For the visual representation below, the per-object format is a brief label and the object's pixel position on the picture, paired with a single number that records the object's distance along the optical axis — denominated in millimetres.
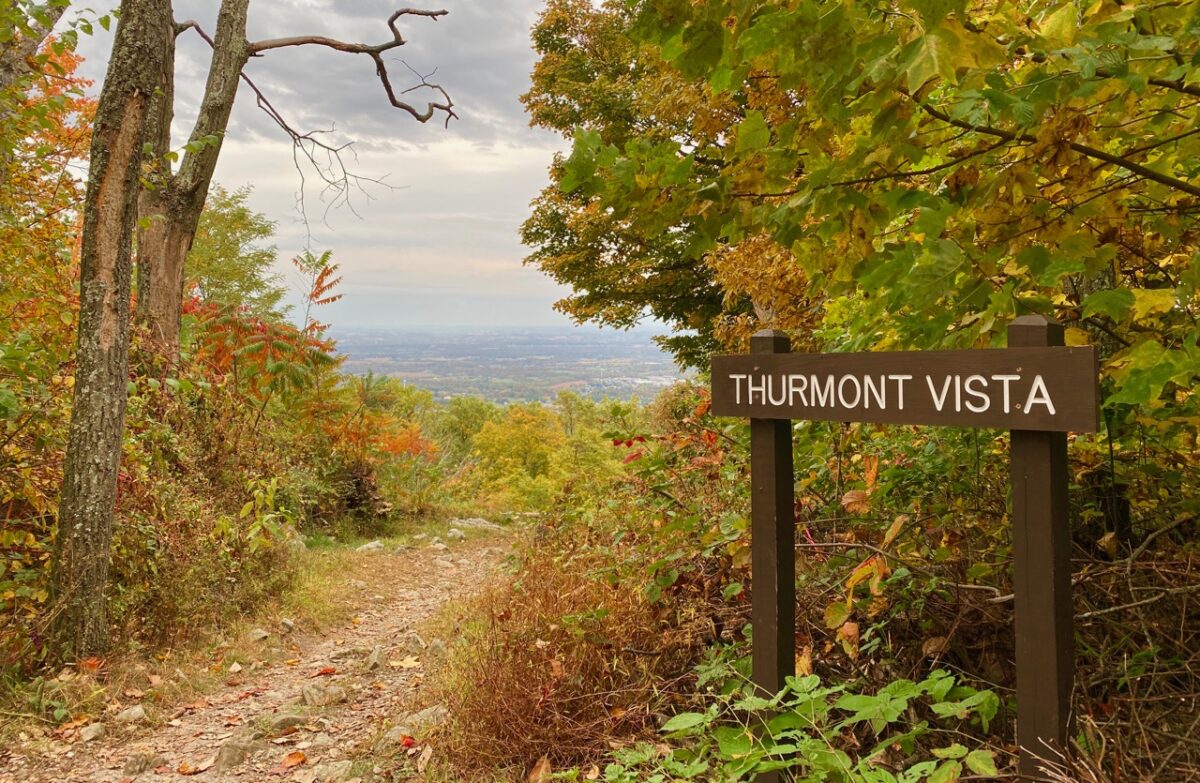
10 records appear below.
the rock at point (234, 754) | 3719
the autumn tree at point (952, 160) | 1743
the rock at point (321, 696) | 4465
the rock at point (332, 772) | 3428
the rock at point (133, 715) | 4137
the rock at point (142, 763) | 3682
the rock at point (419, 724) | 3607
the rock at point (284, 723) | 4078
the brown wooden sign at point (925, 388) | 1794
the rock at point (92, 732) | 3943
